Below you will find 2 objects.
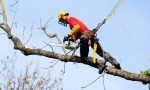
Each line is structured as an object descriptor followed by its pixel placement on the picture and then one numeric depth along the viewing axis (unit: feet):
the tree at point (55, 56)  51.01
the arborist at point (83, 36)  52.89
